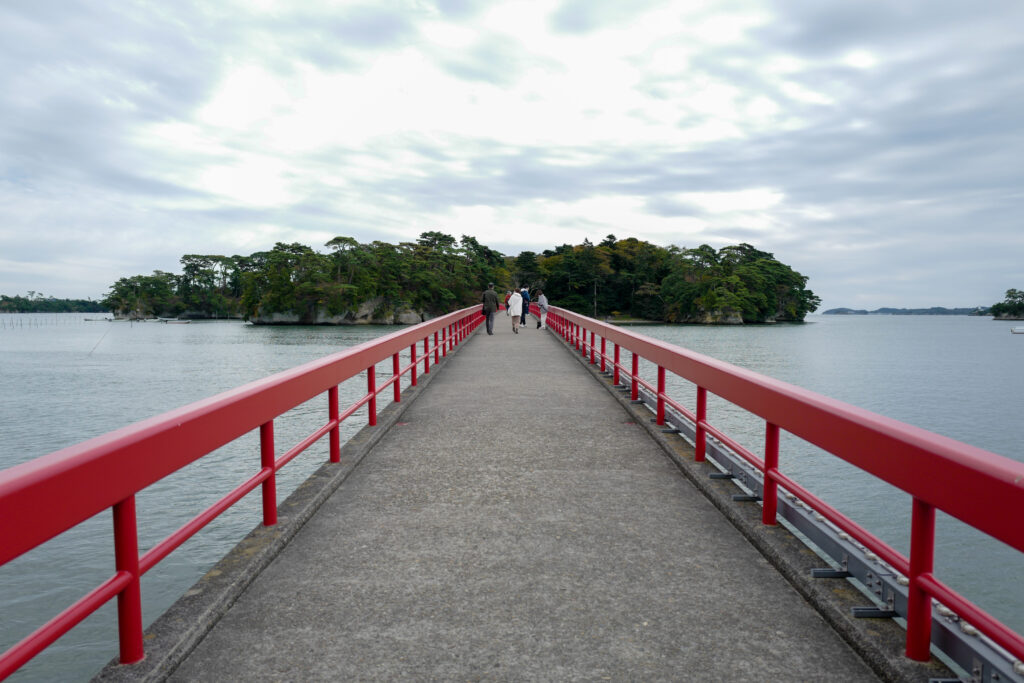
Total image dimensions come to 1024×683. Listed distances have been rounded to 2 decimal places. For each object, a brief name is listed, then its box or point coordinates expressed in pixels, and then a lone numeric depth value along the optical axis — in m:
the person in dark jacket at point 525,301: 32.71
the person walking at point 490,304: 25.45
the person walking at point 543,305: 31.51
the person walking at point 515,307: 27.30
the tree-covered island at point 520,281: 113.94
